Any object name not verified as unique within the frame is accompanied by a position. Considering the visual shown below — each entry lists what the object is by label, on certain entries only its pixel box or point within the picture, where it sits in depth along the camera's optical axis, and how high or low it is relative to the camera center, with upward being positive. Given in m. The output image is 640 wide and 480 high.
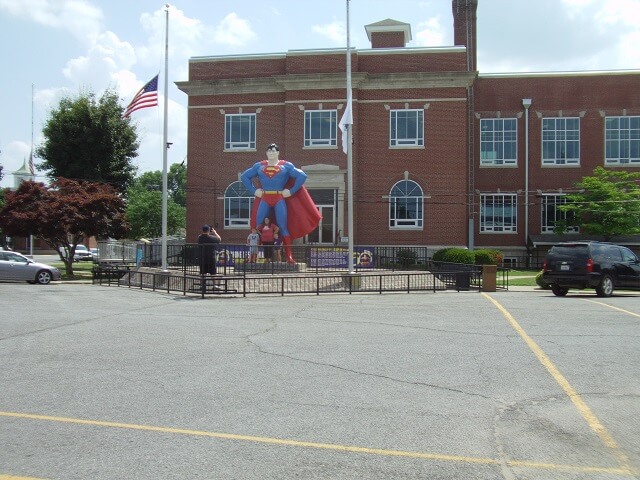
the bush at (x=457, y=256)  31.06 -0.28
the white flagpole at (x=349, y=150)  23.99 +3.78
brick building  40.25 +7.35
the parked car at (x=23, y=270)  27.52 -0.99
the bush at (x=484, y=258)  32.06 -0.38
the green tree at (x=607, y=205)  38.25 +2.79
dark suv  20.67 -0.54
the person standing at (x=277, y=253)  25.69 -0.17
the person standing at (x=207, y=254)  22.02 -0.20
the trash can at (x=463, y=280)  24.52 -1.14
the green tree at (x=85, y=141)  45.09 +7.53
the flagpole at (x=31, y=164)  45.79 +6.30
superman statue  28.86 +2.33
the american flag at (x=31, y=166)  47.42 +6.10
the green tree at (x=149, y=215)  68.38 +3.66
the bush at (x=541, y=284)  26.30 -1.37
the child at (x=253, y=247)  25.71 +0.07
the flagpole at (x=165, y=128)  25.80 +4.99
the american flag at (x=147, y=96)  26.14 +6.16
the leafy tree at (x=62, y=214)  32.69 +1.72
